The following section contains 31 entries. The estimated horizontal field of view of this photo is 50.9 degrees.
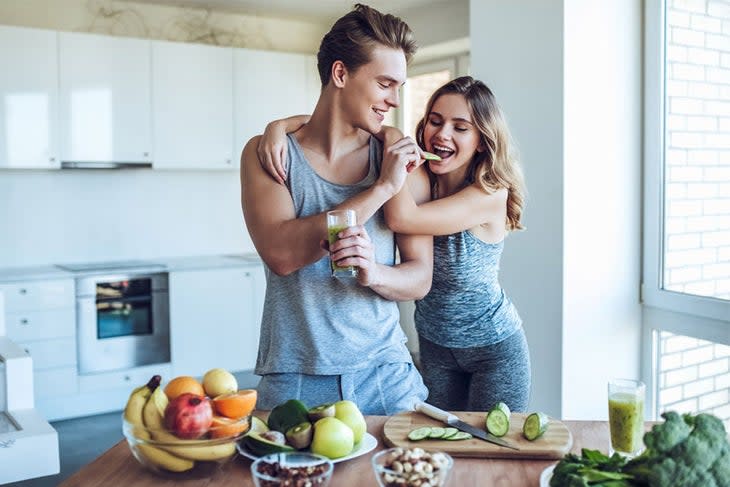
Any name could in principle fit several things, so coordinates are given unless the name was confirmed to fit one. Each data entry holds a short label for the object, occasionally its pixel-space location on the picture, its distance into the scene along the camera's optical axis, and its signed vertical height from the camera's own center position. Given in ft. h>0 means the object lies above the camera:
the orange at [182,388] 4.56 -1.05
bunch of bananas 4.22 -1.28
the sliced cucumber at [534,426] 5.01 -1.42
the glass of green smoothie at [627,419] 4.91 -1.35
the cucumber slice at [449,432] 5.03 -1.47
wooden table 4.51 -1.59
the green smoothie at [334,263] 5.42 -0.36
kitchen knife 5.01 -1.46
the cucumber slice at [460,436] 5.02 -1.49
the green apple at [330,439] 4.62 -1.37
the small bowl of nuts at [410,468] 3.87 -1.32
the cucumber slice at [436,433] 5.05 -1.47
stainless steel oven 16.35 -2.39
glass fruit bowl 4.23 -1.33
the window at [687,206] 10.93 +0.06
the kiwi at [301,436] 4.63 -1.36
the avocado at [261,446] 4.52 -1.39
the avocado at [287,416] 4.82 -1.29
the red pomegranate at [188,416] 4.17 -1.12
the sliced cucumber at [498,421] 5.13 -1.42
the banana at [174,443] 4.21 -1.27
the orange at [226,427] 4.26 -1.20
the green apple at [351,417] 4.85 -1.30
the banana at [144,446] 4.26 -1.31
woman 7.38 -0.49
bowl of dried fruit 3.82 -1.32
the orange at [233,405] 4.48 -1.13
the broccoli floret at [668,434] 3.73 -1.10
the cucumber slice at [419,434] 5.03 -1.47
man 5.76 -0.31
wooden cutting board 4.88 -1.51
